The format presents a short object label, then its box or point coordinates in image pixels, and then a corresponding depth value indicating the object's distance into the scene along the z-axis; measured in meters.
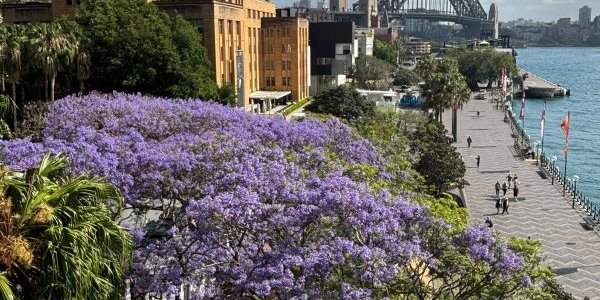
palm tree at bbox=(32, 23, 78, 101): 41.34
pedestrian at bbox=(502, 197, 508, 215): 42.50
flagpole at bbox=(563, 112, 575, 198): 48.78
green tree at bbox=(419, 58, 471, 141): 66.69
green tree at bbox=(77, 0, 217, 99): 46.06
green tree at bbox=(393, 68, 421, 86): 125.44
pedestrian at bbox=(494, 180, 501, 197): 45.61
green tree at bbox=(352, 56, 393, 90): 104.25
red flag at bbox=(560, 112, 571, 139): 54.75
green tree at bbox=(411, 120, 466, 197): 42.66
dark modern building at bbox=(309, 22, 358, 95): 109.38
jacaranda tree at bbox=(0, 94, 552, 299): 14.04
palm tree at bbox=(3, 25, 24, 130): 39.62
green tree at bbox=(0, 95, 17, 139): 19.77
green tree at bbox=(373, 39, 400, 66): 157.75
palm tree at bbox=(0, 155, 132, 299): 10.96
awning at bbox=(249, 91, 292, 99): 75.62
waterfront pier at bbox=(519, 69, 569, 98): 141.00
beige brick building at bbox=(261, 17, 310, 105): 84.56
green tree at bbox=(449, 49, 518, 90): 142.38
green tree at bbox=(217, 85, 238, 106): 53.56
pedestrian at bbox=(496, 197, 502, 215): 42.80
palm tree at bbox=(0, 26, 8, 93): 39.03
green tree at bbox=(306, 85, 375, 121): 54.75
